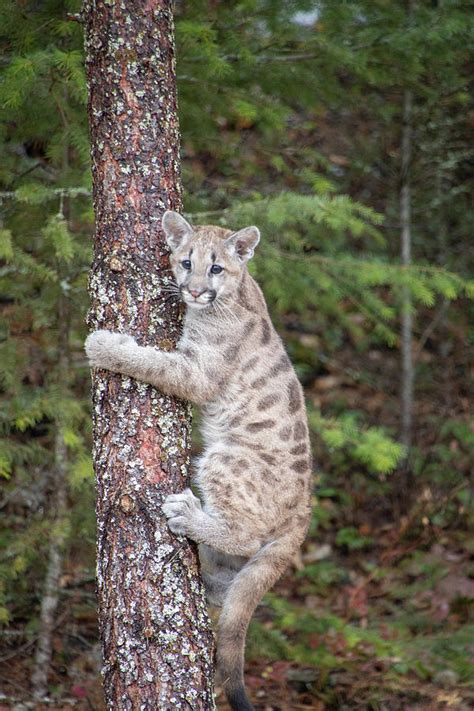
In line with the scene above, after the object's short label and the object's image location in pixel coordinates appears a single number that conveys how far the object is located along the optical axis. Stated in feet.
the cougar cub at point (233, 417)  31.22
